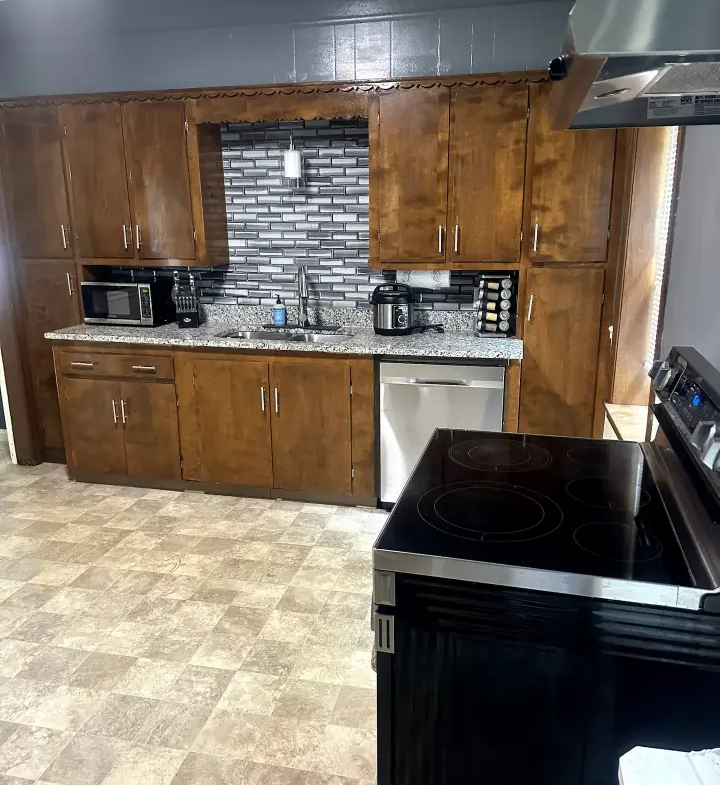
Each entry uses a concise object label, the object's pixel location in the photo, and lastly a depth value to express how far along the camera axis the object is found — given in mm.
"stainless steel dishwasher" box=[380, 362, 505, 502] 3369
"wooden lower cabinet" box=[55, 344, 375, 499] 3600
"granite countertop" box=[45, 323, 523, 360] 3366
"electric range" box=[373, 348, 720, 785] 1266
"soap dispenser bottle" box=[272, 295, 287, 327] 4055
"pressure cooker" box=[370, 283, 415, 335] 3662
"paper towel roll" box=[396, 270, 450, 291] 3844
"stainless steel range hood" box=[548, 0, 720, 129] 998
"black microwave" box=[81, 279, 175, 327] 3984
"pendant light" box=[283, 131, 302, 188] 3762
